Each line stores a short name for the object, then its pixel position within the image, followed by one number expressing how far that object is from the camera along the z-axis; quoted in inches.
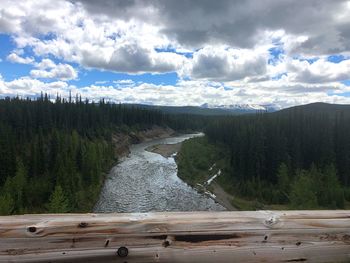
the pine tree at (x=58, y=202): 1492.4
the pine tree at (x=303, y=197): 1540.8
